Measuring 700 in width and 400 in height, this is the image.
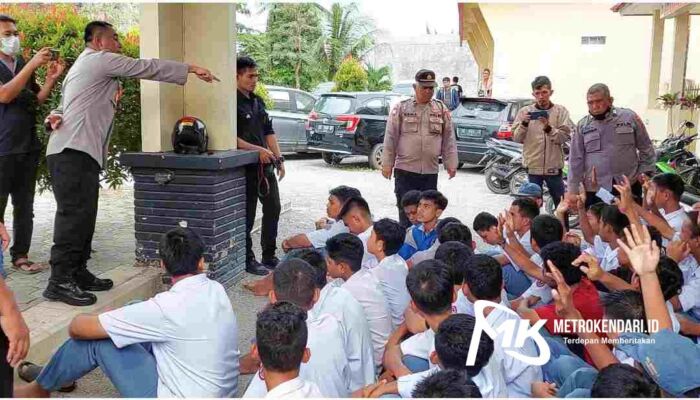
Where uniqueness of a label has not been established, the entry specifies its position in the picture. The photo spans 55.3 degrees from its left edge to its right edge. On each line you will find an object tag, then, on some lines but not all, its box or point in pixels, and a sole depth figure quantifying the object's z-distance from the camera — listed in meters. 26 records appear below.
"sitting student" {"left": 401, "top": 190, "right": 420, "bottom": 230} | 4.81
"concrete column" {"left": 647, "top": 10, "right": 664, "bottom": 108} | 12.88
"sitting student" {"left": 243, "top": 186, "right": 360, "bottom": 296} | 4.50
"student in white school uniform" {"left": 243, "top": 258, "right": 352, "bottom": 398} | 2.56
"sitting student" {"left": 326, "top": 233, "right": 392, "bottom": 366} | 3.23
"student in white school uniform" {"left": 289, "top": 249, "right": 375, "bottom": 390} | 2.82
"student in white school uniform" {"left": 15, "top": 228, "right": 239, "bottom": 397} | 2.63
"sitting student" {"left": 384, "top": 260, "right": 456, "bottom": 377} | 2.72
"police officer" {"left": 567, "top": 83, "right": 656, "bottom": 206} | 5.22
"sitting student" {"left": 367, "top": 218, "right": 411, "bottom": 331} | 3.54
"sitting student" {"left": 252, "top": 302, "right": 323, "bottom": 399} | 2.16
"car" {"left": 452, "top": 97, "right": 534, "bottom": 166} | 11.50
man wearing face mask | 4.41
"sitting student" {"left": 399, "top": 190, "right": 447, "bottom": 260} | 4.59
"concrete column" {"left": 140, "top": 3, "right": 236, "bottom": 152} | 5.01
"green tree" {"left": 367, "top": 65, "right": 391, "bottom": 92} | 24.92
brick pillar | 4.79
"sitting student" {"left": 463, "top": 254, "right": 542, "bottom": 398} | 2.63
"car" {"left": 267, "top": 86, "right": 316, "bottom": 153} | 13.81
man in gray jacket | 4.05
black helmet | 4.90
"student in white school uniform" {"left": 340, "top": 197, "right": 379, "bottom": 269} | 4.32
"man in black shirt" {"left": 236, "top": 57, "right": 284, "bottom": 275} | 5.45
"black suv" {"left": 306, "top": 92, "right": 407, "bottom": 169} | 12.41
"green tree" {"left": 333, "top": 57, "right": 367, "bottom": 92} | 20.64
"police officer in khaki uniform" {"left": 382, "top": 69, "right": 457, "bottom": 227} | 5.71
